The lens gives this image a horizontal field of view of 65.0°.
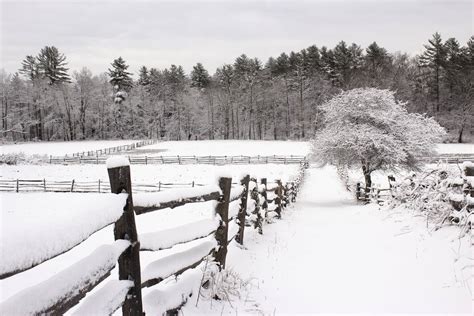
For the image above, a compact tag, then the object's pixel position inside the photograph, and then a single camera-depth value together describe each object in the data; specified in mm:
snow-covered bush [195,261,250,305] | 4559
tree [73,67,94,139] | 71125
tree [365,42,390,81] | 68425
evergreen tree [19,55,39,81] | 75000
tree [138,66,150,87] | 83375
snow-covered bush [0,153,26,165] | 40938
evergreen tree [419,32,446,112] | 63834
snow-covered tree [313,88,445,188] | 21938
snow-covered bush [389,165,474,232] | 7148
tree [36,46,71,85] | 72875
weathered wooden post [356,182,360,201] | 21445
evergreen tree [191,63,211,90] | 83062
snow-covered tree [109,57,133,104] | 71812
